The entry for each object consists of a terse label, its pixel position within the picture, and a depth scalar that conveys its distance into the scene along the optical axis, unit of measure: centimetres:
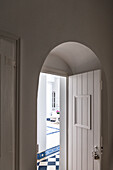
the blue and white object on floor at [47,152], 357
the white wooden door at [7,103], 105
